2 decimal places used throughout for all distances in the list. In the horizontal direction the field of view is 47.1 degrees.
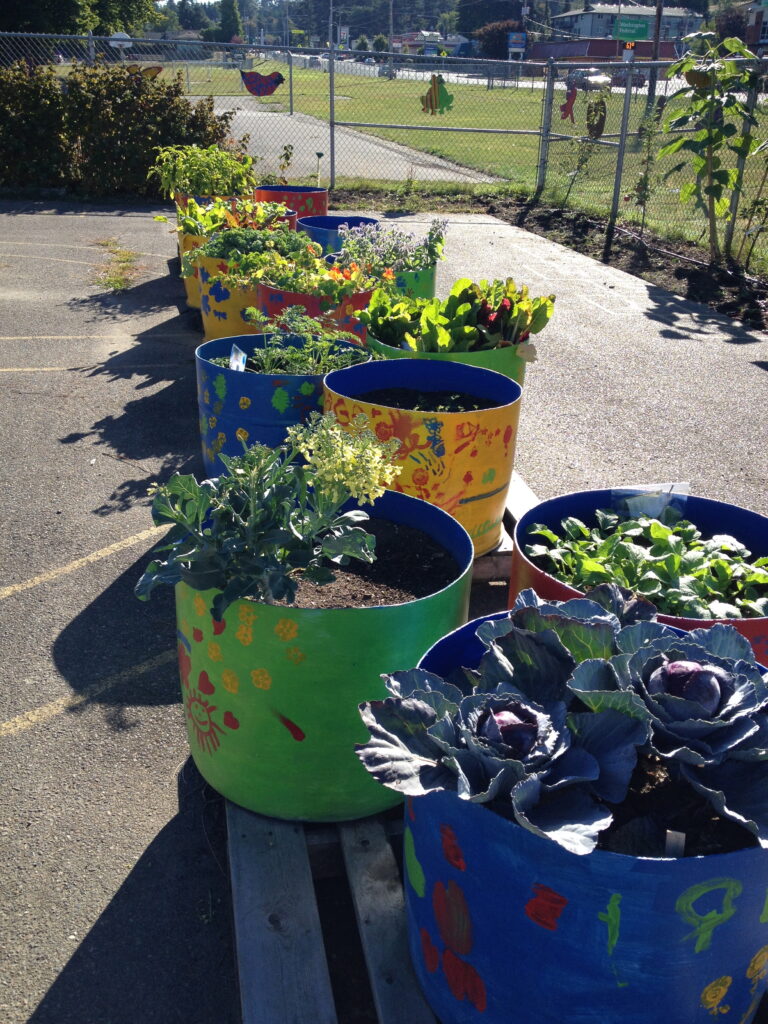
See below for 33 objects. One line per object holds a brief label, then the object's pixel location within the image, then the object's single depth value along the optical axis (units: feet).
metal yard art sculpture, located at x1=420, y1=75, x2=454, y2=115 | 47.83
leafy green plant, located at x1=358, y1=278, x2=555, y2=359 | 12.37
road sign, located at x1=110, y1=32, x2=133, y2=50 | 41.51
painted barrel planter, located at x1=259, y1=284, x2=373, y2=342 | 14.44
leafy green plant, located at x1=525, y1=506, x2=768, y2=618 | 7.13
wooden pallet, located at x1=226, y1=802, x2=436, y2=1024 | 6.01
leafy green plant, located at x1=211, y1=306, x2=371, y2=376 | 11.98
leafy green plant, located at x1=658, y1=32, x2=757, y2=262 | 27.84
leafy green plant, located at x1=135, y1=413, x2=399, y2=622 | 6.49
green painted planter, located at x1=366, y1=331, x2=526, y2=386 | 11.96
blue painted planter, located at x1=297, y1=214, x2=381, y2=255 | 20.27
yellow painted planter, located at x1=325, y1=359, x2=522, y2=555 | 10.15
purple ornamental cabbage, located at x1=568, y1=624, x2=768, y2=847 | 4.61
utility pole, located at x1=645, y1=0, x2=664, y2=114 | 95.24
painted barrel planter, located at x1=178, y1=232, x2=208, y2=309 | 21.43
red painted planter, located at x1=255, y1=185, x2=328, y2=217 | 25.63
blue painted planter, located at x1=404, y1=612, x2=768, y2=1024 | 4.44
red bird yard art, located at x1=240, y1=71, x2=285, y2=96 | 43.39
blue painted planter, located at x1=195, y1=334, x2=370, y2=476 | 11.36
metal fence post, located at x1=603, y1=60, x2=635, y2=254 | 35.35
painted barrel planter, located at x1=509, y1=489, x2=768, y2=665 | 7.41
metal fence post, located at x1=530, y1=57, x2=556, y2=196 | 42.42
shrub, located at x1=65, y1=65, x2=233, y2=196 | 40.75
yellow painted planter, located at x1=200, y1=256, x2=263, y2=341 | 16.20
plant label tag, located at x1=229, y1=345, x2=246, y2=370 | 11.98
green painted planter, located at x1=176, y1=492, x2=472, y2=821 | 6.57
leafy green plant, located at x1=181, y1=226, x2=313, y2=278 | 17.20
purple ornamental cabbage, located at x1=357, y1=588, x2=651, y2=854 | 4.45
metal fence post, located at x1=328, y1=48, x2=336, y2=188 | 42.06
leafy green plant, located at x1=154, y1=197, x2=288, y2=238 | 19.70
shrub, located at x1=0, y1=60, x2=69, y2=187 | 40.70
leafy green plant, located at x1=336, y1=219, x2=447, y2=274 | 16.03
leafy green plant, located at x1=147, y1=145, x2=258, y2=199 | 24.47
